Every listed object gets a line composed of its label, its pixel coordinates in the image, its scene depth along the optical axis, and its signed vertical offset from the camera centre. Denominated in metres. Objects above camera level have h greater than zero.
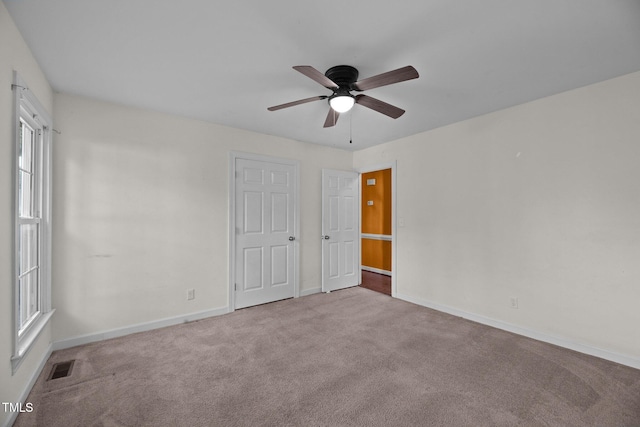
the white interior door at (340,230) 4.75 -0.27
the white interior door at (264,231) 3.92 -0.24
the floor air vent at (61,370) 2.29 -1.29
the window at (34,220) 2.23 -0.06
